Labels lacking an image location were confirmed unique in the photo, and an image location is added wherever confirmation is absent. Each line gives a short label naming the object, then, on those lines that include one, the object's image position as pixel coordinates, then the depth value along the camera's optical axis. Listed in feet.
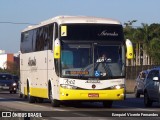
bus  78.18
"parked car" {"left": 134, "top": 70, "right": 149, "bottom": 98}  120.90
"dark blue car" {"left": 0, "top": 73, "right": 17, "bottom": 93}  162.40
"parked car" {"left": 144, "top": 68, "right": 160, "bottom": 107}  83.71
